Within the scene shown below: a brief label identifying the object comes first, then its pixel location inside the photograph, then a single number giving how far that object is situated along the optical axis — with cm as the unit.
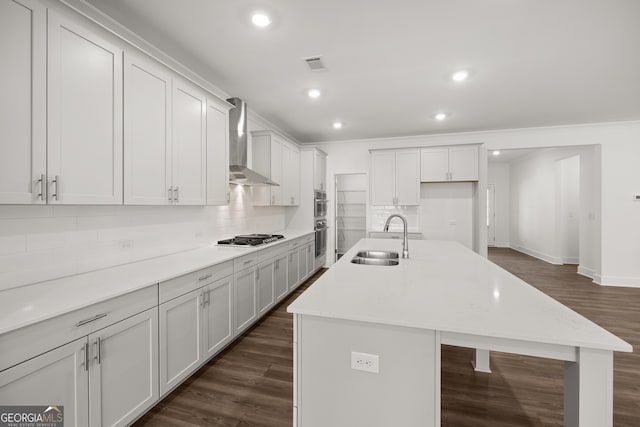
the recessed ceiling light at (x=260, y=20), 196
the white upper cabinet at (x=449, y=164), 483
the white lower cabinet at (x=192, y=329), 184
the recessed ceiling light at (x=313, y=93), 328
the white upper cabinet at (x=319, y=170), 519
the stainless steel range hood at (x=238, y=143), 325
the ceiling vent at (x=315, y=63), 255
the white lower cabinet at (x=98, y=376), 117
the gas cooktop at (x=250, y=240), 316
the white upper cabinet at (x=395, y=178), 511
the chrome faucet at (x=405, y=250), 240
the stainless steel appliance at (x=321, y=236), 527
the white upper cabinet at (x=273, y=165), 405
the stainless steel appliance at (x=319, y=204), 519
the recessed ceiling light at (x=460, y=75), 282
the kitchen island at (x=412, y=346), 97
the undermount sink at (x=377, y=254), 264
